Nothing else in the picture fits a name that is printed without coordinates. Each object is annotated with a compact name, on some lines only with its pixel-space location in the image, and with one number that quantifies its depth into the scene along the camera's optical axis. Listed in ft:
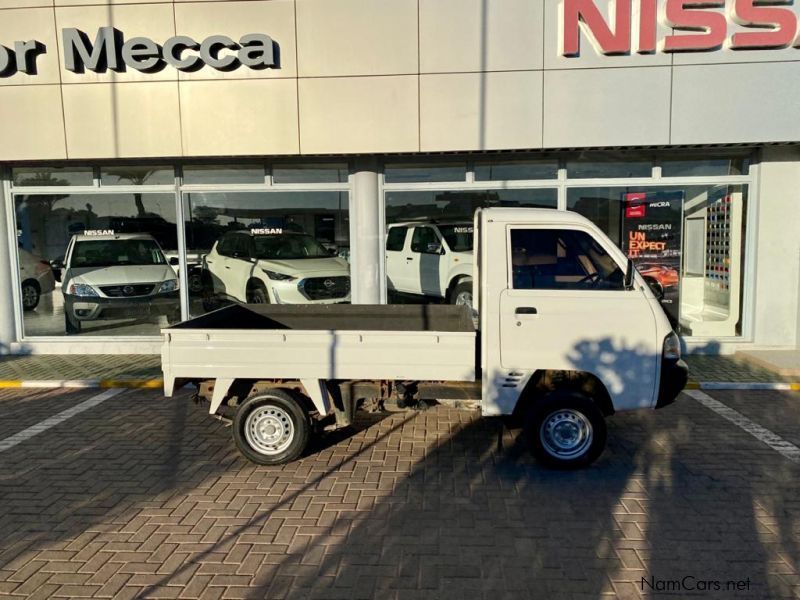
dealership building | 27.27
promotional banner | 31.65
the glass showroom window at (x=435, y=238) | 31.50
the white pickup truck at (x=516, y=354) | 15.92
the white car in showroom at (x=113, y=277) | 32.81
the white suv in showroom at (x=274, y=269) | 32.01
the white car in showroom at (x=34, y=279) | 33.32
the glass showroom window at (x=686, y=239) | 31.55
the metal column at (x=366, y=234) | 31.35
